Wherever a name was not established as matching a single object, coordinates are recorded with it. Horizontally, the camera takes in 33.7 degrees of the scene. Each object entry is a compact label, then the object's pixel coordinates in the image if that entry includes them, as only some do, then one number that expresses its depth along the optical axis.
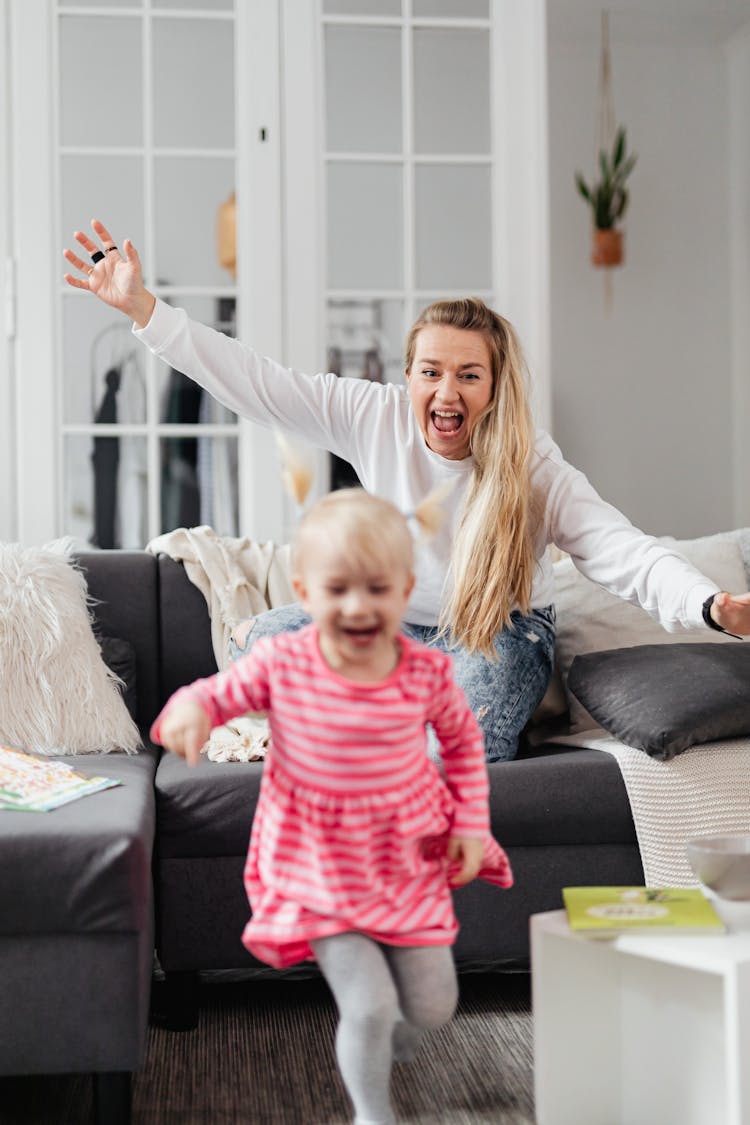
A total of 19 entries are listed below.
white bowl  1.51
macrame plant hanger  4.65
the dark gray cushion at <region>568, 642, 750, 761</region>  2.05
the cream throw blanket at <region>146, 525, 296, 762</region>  2.60
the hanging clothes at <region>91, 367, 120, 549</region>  3.20
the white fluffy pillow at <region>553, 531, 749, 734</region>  2.50
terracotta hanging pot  4.46
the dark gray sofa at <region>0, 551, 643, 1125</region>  1.60
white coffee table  1.45
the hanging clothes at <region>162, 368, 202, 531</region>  3.23
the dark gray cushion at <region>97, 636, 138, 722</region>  2.55
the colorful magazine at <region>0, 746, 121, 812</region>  1.80
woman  2.06
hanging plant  4.41
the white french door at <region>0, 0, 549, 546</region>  3.14
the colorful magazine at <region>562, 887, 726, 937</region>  1.46
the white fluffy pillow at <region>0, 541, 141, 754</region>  2.32
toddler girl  1.38
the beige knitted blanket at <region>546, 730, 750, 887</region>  2.03
